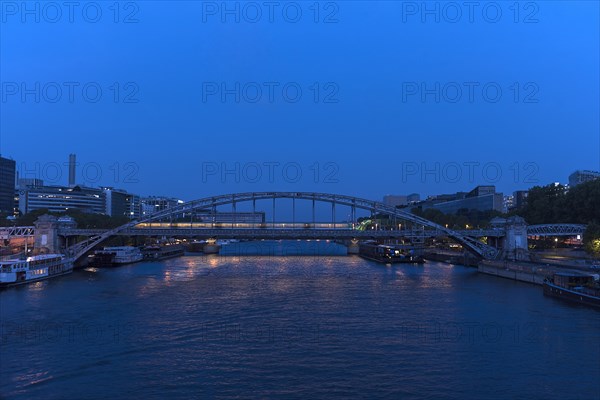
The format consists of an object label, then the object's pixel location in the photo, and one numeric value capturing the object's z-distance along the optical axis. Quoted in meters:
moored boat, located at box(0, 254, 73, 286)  50.66
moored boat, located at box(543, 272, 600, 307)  39.38
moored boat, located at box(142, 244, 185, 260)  95.94
